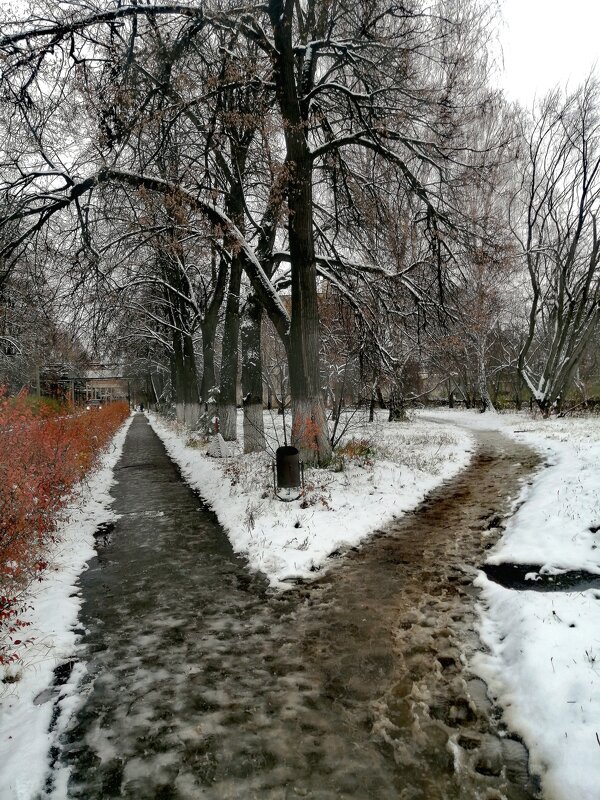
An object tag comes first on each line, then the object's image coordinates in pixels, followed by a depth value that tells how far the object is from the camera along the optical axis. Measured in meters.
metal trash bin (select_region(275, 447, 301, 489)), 8.16
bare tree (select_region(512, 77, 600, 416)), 19.31
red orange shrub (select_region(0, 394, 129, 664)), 4.75
